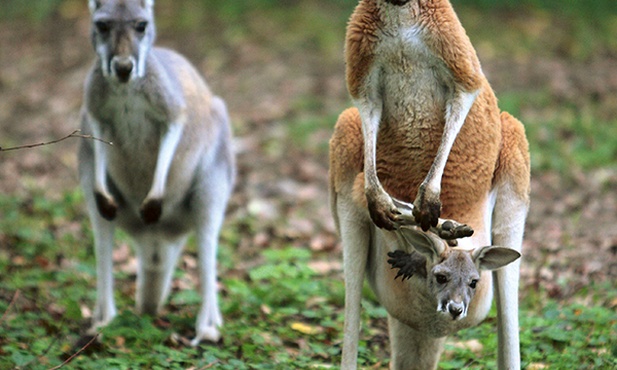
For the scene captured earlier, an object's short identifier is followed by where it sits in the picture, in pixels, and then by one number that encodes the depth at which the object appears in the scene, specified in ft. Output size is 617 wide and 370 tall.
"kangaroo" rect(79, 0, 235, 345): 30.04
